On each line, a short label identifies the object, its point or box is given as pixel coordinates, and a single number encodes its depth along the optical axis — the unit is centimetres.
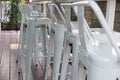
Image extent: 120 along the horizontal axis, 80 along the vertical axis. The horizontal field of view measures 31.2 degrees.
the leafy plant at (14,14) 659
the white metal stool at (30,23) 226
